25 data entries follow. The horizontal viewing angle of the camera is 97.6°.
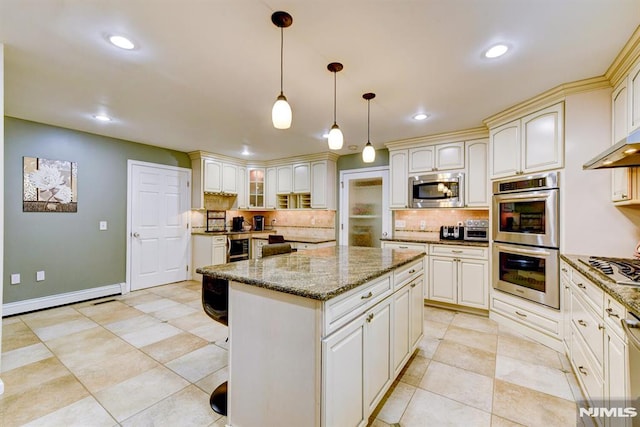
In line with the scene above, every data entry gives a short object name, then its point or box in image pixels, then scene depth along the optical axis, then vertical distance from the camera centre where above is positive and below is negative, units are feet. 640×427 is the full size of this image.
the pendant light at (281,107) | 5.40 +2.19
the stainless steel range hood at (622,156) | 4.47 +1.19
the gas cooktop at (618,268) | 5.15 -1.15
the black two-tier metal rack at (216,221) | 18.43 -0.47
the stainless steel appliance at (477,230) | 12.48 -0.69
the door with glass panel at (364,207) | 15.74 +0.43
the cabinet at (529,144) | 8.61 +2.41
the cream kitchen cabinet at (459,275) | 11.44 -2.58
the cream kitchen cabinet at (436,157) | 12.62 +2.68
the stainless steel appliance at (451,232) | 13.05 -0.83
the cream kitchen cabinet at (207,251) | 16.63 -2.23
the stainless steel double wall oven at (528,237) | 8.77 -0.76
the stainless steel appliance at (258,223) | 20.08 -0.65
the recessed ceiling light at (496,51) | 6.33 +3.80
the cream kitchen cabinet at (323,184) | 16.89 +1.82
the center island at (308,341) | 4.37 -2.23
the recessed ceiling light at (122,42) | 6.07 +3.81
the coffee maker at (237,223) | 19.10 -0.62
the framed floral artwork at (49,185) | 11.55 +1.21
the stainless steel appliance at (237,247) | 17.07 -2.09
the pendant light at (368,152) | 8.16 +1.84
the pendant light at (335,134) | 7.09 +2.04
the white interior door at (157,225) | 14.83 -0.61
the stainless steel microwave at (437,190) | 12.62 +1.13
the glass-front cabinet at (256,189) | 19.75 +1.77
